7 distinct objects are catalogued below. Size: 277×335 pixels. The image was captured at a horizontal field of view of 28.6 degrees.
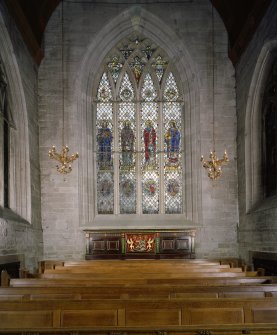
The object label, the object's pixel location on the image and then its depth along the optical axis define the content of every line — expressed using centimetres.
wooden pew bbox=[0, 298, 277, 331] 544
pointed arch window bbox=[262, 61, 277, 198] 1227
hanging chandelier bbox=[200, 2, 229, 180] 1332
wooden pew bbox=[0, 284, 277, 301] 668
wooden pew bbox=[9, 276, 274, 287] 806
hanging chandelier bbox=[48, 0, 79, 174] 1307
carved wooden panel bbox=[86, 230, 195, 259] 1481
